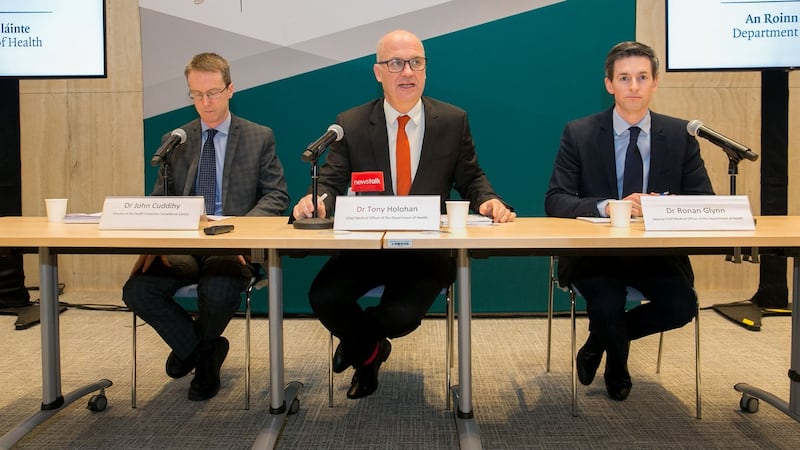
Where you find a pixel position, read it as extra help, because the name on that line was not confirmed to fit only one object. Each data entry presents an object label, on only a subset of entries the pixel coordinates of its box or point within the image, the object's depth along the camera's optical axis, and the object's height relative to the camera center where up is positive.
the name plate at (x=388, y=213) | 1.81 -0.03
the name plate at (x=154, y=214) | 1.90 -0.03
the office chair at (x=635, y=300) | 2.29 -0.50
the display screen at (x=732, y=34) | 3.31 +0.91
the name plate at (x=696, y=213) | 1.76 -0.03
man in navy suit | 2.25 +0.06
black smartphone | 1.81 -0.08
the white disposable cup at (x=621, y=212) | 1.90 -0.03
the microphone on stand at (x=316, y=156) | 1.93 +0.15
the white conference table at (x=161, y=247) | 1.69 -0.12
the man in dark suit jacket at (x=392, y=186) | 2.20 +0.07
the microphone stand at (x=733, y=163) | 2.02 +0.12
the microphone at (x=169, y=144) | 2.07 +0.21
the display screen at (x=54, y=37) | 3.56 +0.97
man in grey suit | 2.36 +0.00
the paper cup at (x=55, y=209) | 2.22 -0.02
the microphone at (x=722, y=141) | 1.95 +0.19
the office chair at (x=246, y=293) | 2.40 -0.35
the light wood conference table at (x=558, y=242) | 1.63 -0.11
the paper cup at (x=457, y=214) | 1.89 -0.04
